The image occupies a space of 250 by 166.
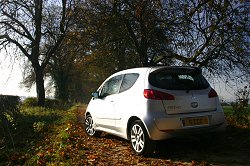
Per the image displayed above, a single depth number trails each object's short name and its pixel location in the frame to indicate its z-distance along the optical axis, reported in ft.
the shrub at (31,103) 64.65
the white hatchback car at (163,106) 15.02
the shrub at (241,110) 23.13
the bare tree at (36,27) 52.30
